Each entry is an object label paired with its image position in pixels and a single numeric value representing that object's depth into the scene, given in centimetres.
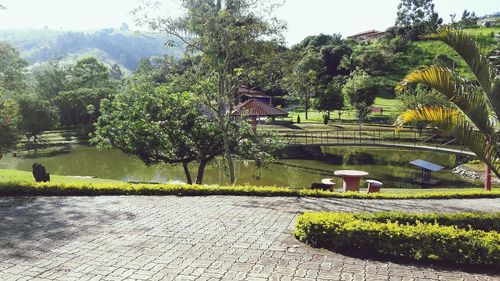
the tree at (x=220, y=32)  1680
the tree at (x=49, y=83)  5822
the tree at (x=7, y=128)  2703
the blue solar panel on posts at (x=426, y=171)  2448
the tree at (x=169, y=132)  2005
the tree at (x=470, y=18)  9706
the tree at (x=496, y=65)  815
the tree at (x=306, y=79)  5412
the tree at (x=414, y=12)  9994
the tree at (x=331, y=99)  5188
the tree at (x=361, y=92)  5109
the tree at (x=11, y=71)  3870
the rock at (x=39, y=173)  1614
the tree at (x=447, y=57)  6552
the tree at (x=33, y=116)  4309
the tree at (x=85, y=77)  6303
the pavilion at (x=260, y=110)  3528
